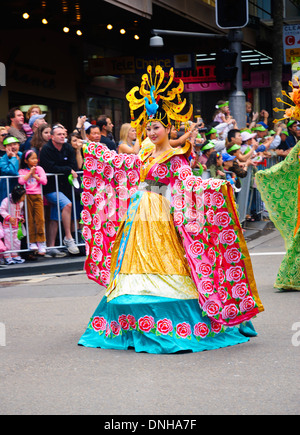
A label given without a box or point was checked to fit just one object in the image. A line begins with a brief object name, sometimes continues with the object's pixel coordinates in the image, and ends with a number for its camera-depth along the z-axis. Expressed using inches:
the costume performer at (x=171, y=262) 246.1
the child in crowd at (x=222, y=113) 617.3
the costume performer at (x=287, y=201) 348.2
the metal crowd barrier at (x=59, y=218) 429.4
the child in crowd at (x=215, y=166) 514.9
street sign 940.6
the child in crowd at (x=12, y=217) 429.4
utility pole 613.0
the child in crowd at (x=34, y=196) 435.2
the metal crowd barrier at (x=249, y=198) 588.7
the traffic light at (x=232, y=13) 571.5
